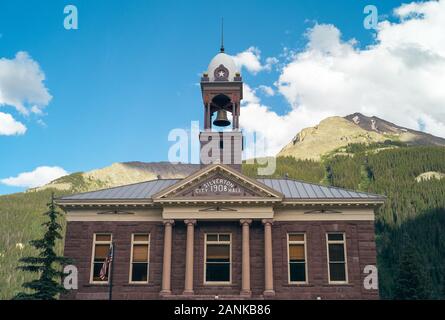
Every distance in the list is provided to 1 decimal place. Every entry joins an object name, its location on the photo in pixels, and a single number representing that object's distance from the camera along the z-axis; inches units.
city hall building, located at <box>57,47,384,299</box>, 1162.6
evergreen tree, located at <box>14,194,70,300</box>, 981.8
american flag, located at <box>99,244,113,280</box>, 1035.3
